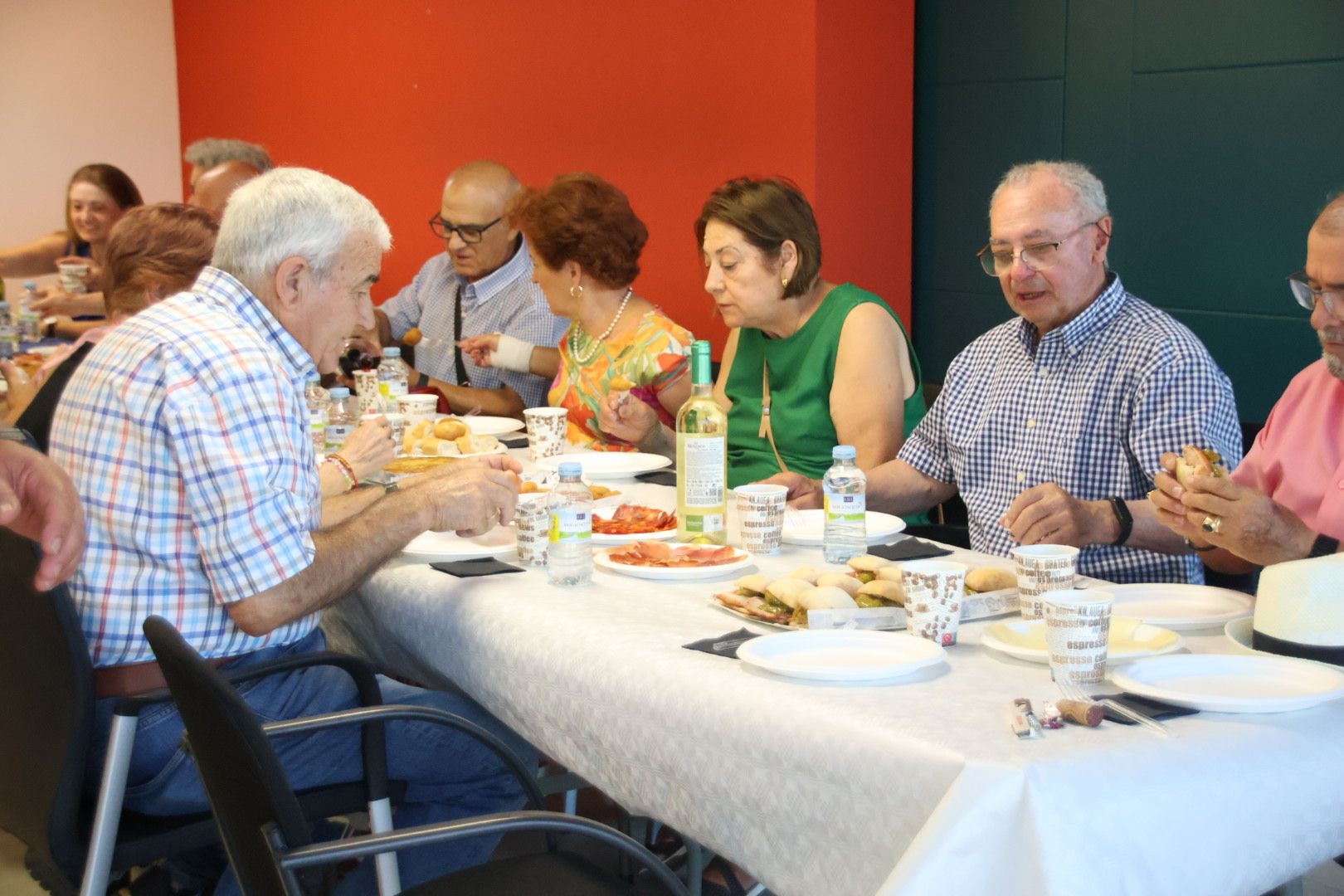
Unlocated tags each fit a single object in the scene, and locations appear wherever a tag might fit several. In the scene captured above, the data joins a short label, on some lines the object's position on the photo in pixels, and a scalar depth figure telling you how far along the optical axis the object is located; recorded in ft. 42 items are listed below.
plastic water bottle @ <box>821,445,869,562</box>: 6.78
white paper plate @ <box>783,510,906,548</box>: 7.43
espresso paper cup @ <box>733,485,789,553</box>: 7.18
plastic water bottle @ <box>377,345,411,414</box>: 12.13
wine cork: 4.43
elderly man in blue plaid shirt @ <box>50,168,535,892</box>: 6.09
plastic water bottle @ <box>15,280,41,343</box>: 18.40
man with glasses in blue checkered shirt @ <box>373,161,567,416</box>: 14.30
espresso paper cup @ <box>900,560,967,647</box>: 5.38
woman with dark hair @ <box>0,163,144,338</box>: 19.07
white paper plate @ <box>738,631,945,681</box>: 4.96
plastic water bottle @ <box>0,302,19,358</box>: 17.71
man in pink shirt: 6.04
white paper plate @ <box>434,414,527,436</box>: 11.91
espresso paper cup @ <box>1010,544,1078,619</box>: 5.58
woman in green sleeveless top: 9.91
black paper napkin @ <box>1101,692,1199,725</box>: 4.53
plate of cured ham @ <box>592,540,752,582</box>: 6.69
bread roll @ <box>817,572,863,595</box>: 5.92
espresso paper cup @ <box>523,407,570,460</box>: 10.07
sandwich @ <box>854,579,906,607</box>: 5.80
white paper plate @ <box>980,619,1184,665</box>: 5.12
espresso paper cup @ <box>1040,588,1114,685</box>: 4.75
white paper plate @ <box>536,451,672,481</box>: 9.68
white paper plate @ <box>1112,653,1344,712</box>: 4.50
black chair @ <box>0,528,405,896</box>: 5.82
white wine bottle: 7.18
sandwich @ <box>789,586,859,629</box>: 5.67
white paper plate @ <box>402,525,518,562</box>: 7.36
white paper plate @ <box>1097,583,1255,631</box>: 5.68
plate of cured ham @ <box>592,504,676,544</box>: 7.51
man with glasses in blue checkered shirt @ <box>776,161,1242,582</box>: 7.89
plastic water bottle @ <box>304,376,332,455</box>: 10.80
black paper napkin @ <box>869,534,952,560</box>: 7.08
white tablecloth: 4.07
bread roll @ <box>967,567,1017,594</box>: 6.05
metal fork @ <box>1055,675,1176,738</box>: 4.41
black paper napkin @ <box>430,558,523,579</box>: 7.00
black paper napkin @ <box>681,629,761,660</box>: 5.44
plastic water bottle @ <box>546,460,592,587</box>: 6.61
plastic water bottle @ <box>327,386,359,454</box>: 10.50
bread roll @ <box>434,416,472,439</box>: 10.67
